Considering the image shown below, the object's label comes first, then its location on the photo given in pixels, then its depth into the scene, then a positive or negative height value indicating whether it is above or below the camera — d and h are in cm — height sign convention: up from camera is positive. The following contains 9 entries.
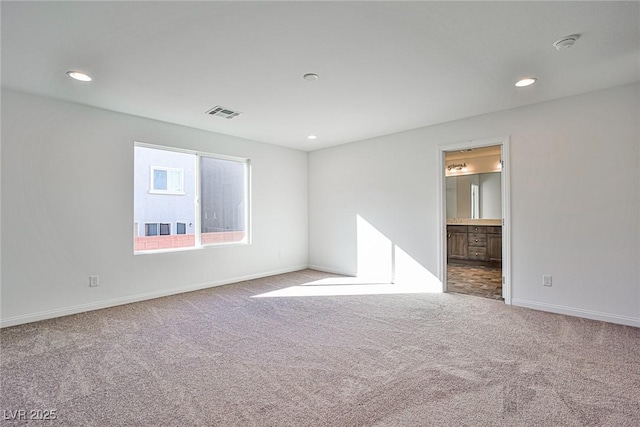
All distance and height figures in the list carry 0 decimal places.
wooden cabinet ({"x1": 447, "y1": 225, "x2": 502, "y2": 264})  646 -56
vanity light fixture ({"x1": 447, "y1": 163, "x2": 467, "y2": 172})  726 +117
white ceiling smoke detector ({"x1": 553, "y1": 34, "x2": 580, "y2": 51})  236 +135
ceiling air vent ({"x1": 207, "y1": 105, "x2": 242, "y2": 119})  395 +137
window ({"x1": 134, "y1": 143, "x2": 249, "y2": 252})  443 +31
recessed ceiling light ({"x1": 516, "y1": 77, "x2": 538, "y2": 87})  314 +138
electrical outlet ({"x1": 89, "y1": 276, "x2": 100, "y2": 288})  384 -77
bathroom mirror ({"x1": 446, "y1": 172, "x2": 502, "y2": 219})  671 +48
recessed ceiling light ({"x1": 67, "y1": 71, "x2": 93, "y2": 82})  293 +136
